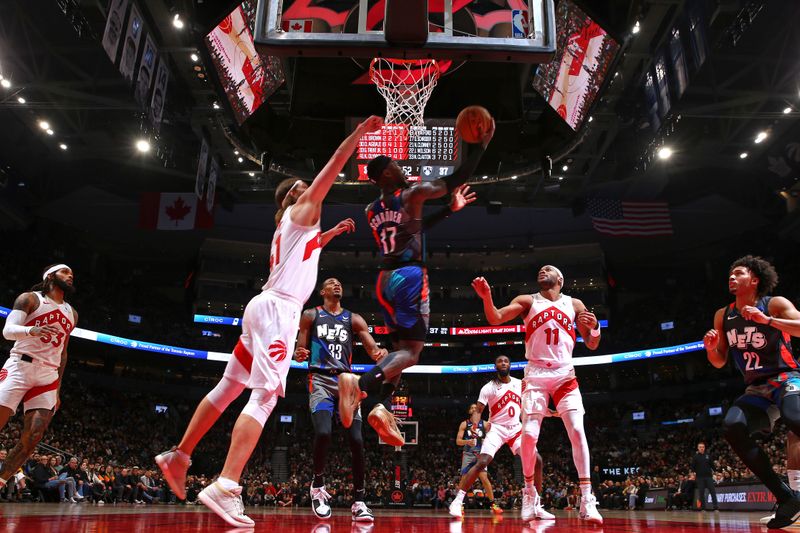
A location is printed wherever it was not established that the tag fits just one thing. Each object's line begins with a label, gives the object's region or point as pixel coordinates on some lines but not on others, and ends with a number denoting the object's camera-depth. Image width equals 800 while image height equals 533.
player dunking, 4.83
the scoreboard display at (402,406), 23.57
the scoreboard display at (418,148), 13.08
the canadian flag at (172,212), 21.59
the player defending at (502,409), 8.94
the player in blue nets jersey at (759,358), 4.98
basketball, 5.31
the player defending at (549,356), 6.26
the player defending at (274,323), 4.00
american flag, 23.55
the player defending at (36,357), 5.97
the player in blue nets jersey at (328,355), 6.77
